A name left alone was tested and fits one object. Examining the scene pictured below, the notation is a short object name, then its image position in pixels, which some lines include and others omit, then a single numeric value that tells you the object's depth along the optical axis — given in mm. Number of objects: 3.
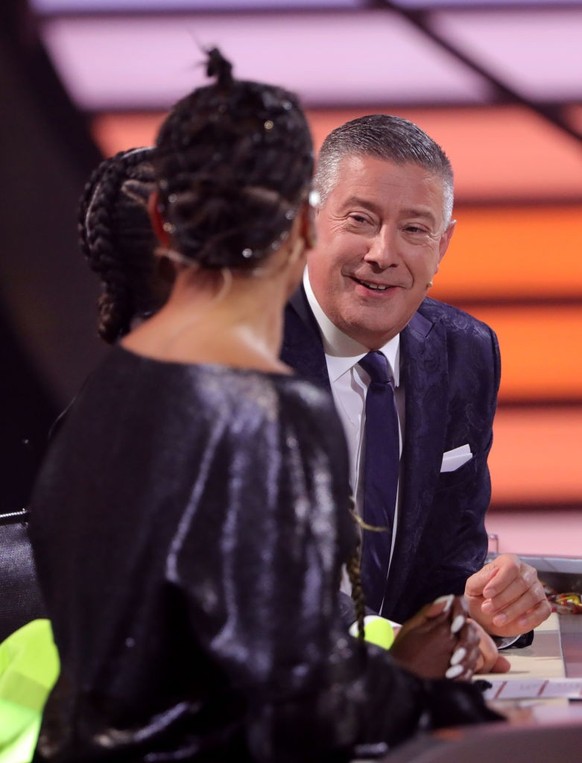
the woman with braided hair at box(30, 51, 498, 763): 4455
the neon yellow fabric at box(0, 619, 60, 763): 5180
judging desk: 4714
